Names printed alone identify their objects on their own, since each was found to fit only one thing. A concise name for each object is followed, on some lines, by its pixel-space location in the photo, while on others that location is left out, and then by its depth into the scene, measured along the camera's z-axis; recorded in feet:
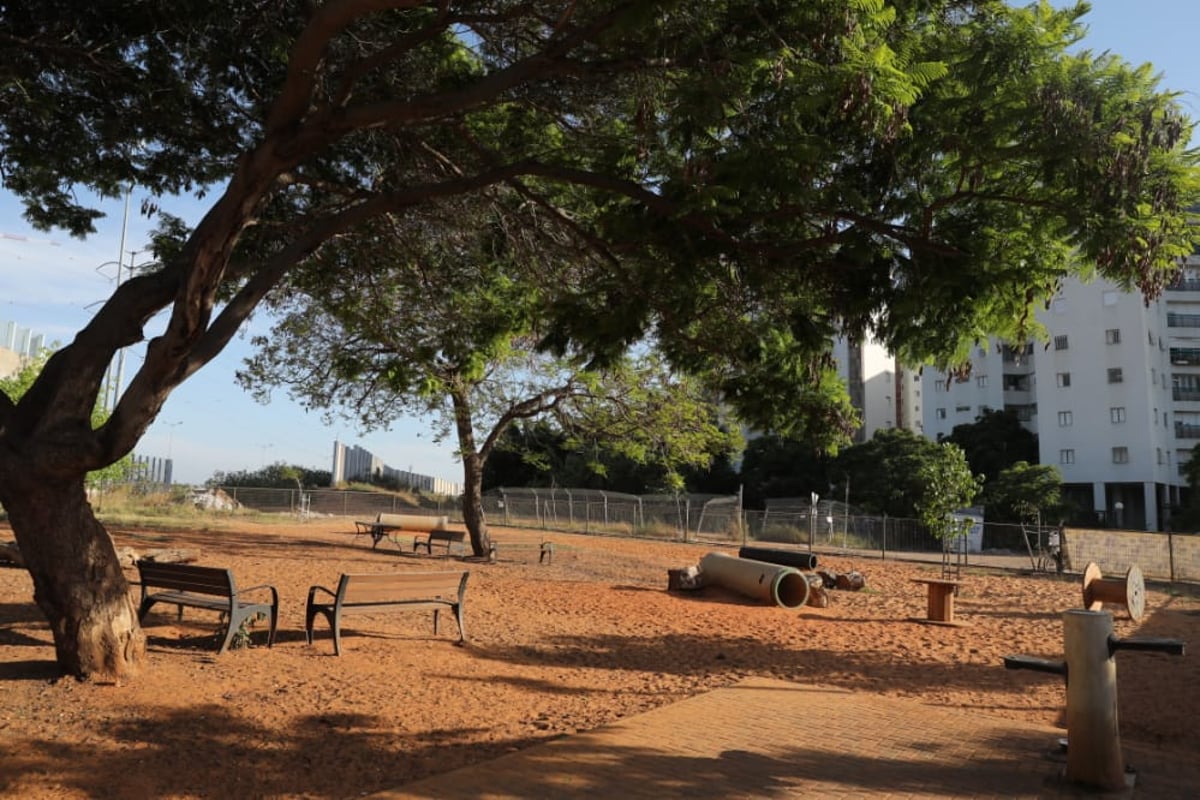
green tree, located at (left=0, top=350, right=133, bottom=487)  94.91
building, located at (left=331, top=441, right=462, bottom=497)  213.52
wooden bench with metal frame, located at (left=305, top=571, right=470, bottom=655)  28.09
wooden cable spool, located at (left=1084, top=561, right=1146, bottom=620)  43.70
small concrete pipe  60.03
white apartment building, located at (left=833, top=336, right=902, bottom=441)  248.52
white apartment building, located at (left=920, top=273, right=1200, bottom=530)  175.52
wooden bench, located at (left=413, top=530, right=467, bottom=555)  72.38
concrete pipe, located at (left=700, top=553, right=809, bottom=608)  47.98
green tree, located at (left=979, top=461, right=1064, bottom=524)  145.18
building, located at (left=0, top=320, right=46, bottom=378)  200.03
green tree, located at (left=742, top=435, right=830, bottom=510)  185.47
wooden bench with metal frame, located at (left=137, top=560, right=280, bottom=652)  26.58
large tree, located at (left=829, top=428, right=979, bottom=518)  153.48
